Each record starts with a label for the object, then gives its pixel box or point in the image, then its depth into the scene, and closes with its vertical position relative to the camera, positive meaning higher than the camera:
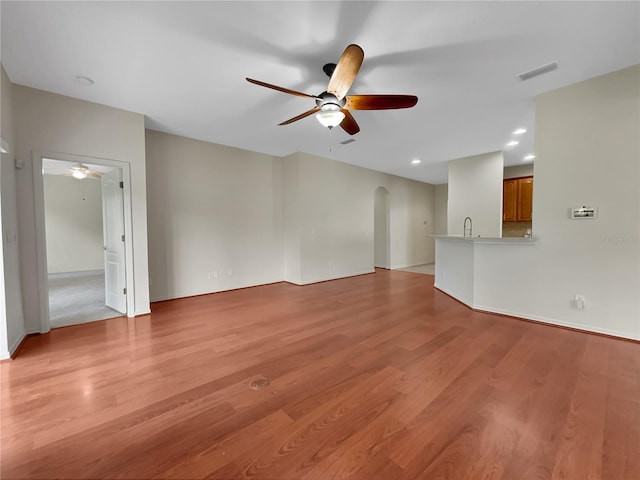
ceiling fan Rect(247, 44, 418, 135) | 2.08 +1.22
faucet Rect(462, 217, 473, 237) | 5.99 +0.05
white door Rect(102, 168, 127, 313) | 3.65 -0.14
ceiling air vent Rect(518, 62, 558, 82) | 2.63 +1.65
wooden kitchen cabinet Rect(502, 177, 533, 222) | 6.26 +0.73
